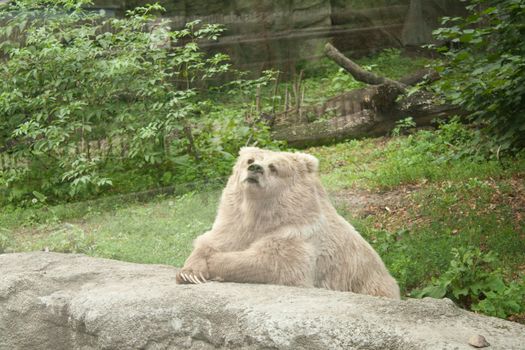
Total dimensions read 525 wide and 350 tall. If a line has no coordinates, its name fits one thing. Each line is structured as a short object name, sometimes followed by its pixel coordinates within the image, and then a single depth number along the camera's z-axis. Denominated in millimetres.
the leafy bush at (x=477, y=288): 7480
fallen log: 9250
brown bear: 6047
